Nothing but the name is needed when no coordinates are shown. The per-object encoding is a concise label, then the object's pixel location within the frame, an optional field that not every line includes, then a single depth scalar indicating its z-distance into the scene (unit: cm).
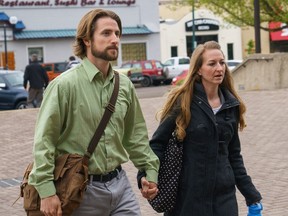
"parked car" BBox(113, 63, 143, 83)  3845
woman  432
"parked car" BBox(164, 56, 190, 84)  4052
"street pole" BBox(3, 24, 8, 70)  3959
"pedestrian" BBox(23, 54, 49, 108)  1967
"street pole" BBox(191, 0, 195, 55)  4904
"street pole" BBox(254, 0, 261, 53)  2272
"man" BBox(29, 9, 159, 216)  374
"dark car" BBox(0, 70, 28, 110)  2119
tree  3105
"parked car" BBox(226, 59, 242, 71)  3833
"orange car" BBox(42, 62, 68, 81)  3678
